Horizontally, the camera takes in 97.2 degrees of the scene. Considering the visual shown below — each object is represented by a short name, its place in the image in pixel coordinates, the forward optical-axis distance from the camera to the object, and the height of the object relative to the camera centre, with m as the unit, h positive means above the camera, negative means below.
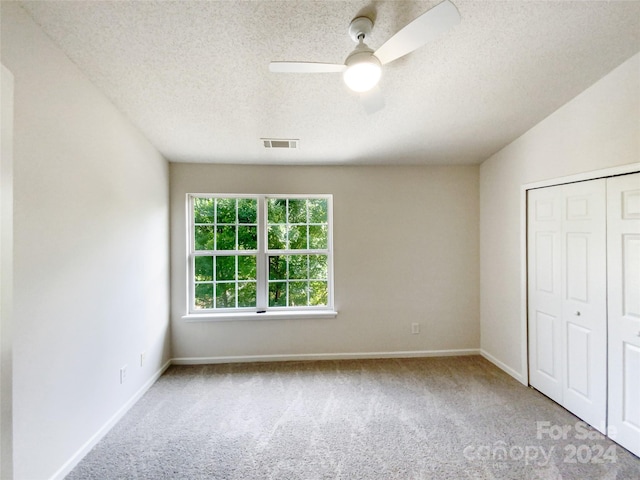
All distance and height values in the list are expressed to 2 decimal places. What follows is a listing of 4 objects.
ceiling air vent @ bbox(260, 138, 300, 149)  2.75 +0.96
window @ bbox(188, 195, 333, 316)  3.32 -0.16
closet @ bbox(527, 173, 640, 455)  1.90 -0.49
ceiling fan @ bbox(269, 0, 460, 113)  1.23 +0.94
